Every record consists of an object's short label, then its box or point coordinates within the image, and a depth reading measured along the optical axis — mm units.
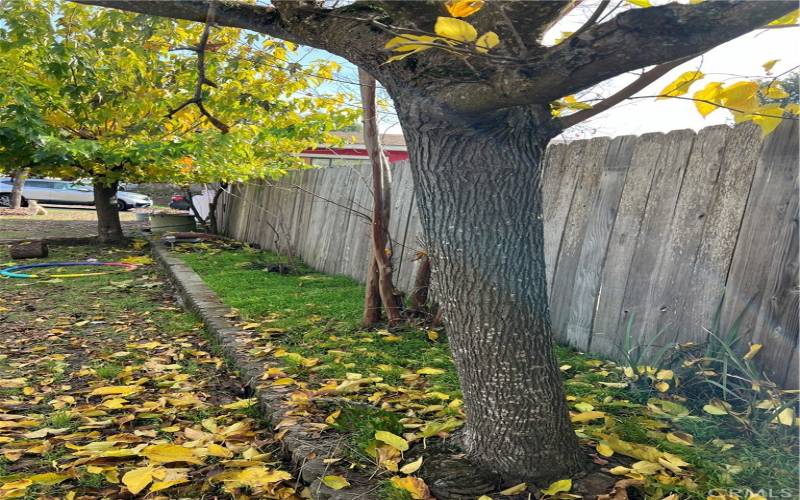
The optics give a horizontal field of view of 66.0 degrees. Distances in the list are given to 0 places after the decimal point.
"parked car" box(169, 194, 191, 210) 21559
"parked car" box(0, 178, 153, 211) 25891
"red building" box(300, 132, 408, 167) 17488
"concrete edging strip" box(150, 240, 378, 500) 2051
